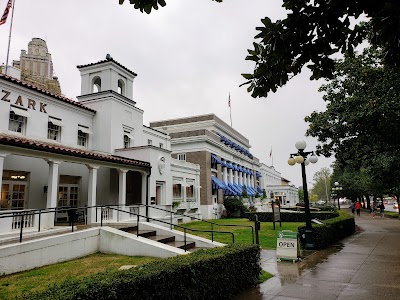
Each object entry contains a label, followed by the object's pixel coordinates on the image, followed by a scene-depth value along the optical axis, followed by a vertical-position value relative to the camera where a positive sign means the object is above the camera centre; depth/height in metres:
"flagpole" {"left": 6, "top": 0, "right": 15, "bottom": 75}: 20.06 +12.93
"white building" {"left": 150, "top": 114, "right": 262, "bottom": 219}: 35.72 +5.62
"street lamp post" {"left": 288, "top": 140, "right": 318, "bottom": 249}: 13.02 +1.62
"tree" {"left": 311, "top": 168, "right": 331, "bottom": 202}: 113.70 +5.03
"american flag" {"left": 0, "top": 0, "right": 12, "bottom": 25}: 19.03 +11.75
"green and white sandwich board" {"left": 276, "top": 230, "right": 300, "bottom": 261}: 10.79 -1.81
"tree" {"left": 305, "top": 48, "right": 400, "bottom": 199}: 15.32 +4.19
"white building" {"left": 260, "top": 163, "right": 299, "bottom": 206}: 68.62 +2.31
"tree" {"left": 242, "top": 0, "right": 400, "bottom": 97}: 3.87 +2.10
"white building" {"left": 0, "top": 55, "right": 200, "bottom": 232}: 13.90 +3.05
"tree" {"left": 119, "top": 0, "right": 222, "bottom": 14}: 3.83 +2.48
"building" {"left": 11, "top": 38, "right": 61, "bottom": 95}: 73.44 +35.16
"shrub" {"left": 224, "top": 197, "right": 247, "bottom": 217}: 38.44 -1.25
